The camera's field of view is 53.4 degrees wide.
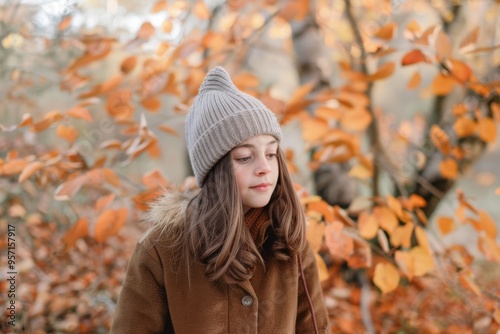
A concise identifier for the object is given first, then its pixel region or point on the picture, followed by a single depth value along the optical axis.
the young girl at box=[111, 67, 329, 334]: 1.50
